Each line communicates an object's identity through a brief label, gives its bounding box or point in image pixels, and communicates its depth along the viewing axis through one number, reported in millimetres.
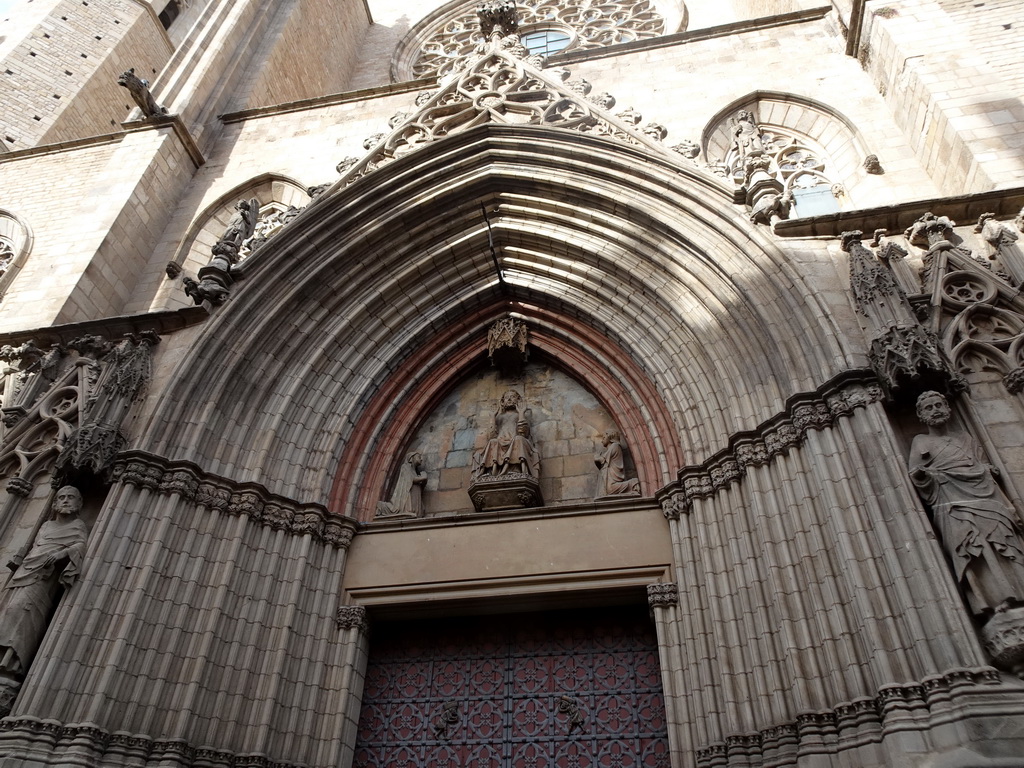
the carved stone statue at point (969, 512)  4605
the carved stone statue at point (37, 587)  5750
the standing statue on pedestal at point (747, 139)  8195
